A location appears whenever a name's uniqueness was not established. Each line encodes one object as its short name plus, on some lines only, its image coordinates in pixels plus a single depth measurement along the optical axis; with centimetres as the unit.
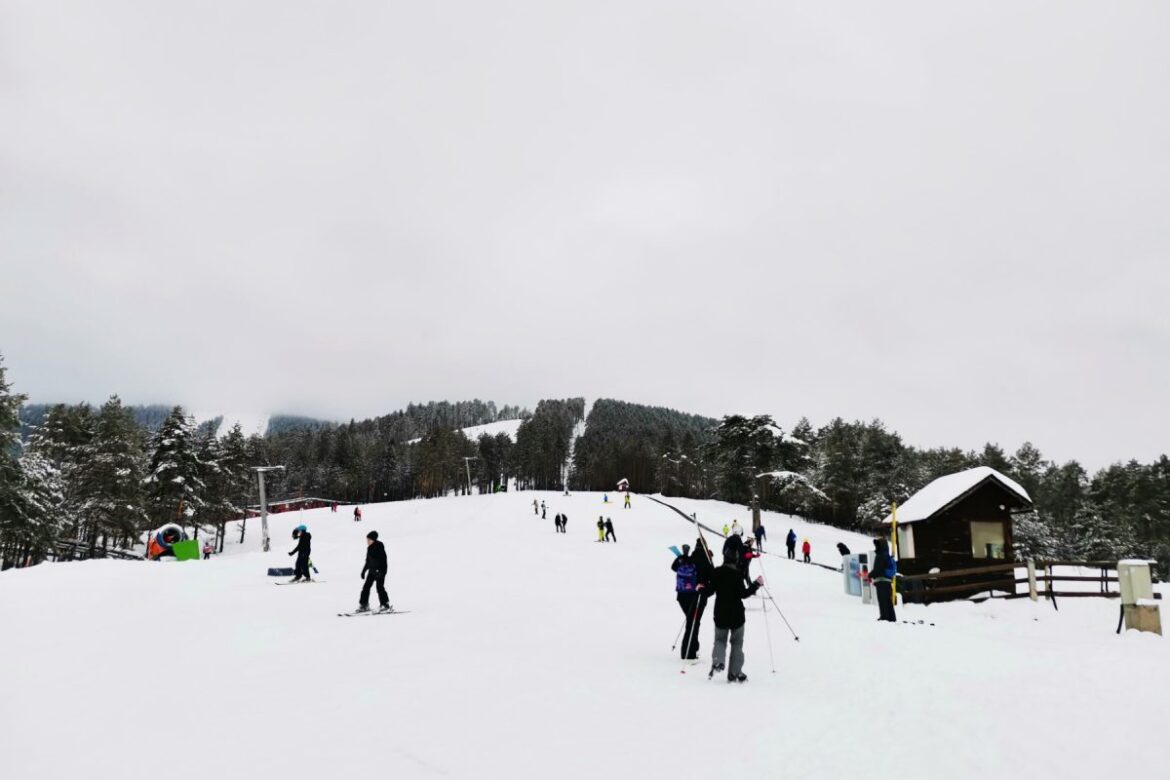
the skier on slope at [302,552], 1818
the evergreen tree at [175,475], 4819
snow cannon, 2927
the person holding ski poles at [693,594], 954
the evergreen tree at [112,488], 4366
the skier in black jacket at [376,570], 1330
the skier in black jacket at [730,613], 850
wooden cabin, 2250
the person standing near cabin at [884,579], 1462
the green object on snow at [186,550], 2826
